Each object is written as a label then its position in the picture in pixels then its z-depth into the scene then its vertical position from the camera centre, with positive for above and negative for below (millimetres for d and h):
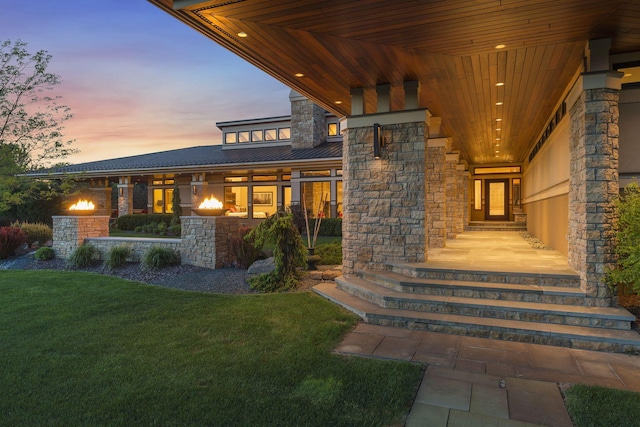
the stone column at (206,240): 8625 -655
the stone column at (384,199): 6207 +221
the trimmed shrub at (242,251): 8664 -924
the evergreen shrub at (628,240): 4105 -358
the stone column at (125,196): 20328 +932
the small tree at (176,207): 17016 +267
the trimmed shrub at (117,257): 9148 -1093
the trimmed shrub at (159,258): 8781 -1088
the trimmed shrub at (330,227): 15141 -631
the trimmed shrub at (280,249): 6934 -719
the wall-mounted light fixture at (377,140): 6258 +1206
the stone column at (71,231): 10406 -525
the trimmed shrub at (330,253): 8977 -1090
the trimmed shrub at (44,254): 10367 -1148
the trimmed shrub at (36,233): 12479 -670
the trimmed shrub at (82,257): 9620 -1155
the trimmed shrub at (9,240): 10828 -794
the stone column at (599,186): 4508 +302
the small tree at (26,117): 10328 +2795
